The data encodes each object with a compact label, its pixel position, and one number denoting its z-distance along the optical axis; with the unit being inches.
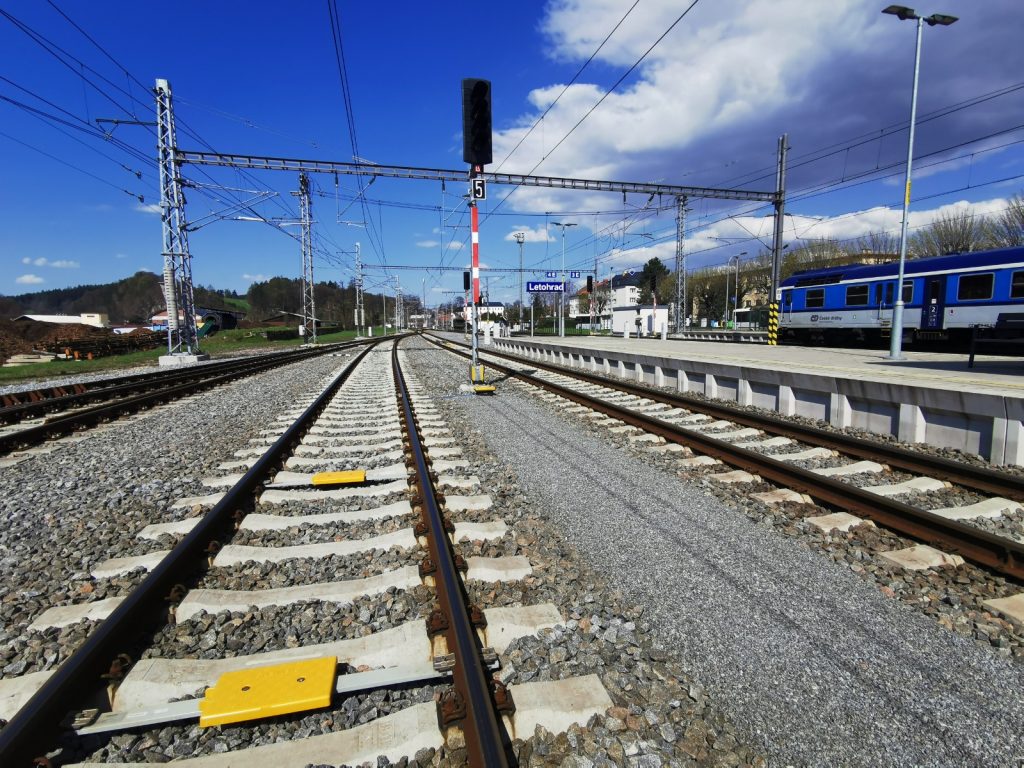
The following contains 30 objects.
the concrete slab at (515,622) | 109.0
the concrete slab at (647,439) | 286.5
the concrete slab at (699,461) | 240.8
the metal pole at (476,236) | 475.5
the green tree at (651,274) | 4161.9
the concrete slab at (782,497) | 190.3
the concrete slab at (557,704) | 86.4
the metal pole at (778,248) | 1013.8
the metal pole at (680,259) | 1276.2
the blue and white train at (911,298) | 684.7
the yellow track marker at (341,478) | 207.3
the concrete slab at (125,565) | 136.5
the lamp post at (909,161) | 543.2
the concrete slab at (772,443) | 271.4
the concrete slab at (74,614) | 113.1
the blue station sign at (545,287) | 1440.7
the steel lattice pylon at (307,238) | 1435.8
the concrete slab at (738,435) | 287.9
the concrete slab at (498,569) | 135.7
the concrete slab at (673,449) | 263.3
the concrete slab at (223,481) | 209.3
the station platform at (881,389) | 243.1
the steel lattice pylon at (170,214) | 839.1
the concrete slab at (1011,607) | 116.7
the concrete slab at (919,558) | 140.6
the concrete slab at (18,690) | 87.6
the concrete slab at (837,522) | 165.3
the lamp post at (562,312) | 1581.2
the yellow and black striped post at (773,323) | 1023.0
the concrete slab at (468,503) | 185.5
